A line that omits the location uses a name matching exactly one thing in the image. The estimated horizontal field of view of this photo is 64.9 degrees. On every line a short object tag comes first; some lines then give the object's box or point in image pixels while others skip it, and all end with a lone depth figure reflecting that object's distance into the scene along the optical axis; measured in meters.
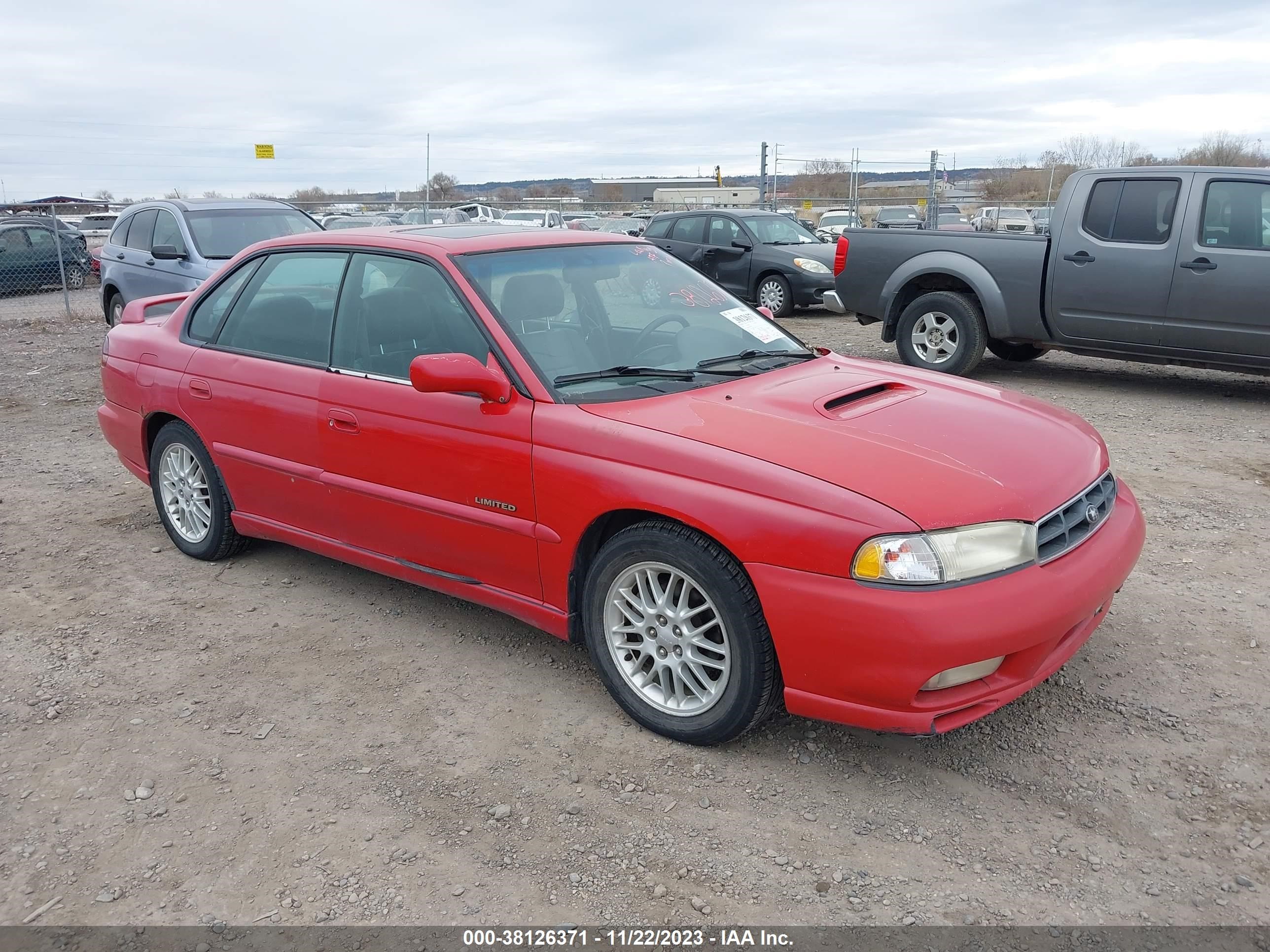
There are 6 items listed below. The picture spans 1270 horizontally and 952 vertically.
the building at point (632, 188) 50.97
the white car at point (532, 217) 29.41
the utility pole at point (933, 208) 20.30
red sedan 2.80
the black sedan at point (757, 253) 13.91
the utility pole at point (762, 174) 21.98
